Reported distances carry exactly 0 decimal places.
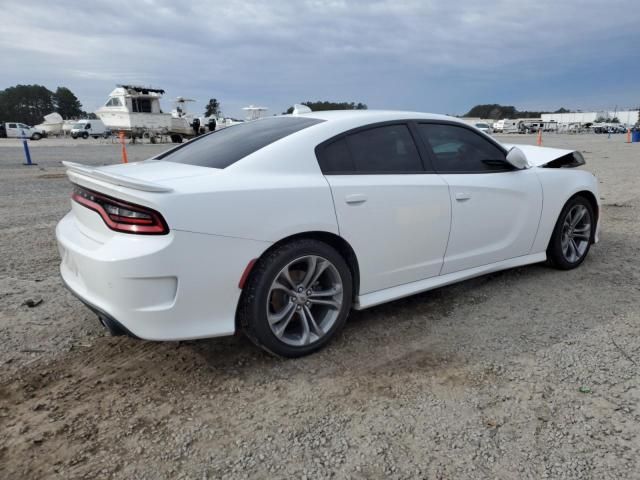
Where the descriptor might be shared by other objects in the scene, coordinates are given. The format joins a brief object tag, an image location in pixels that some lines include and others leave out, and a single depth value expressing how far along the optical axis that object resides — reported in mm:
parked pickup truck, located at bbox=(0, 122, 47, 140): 42781
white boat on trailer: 32750
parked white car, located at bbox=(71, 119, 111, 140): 47562
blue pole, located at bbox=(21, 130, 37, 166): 14741
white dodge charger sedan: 2295
